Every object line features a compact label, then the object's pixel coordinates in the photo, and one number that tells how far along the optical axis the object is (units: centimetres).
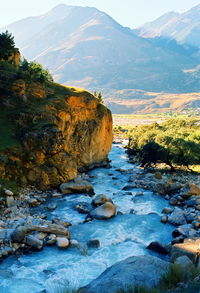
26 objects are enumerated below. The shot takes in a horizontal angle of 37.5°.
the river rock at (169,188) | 3591
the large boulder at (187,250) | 1650
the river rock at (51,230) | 2216
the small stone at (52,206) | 2939
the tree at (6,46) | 5125
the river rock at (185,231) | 2244
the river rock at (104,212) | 2720
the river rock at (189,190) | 3272
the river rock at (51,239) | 2120
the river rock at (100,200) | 3033
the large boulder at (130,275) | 1167
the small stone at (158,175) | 4250
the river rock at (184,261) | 1311
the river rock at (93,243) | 2153
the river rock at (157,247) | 2038
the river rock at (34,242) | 2045
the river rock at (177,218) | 2594
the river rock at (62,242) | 2102
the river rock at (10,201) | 2721
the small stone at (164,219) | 2668
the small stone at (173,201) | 3200
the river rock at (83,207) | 2886
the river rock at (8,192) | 2873
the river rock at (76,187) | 3500
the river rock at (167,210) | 2931
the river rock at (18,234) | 2055
